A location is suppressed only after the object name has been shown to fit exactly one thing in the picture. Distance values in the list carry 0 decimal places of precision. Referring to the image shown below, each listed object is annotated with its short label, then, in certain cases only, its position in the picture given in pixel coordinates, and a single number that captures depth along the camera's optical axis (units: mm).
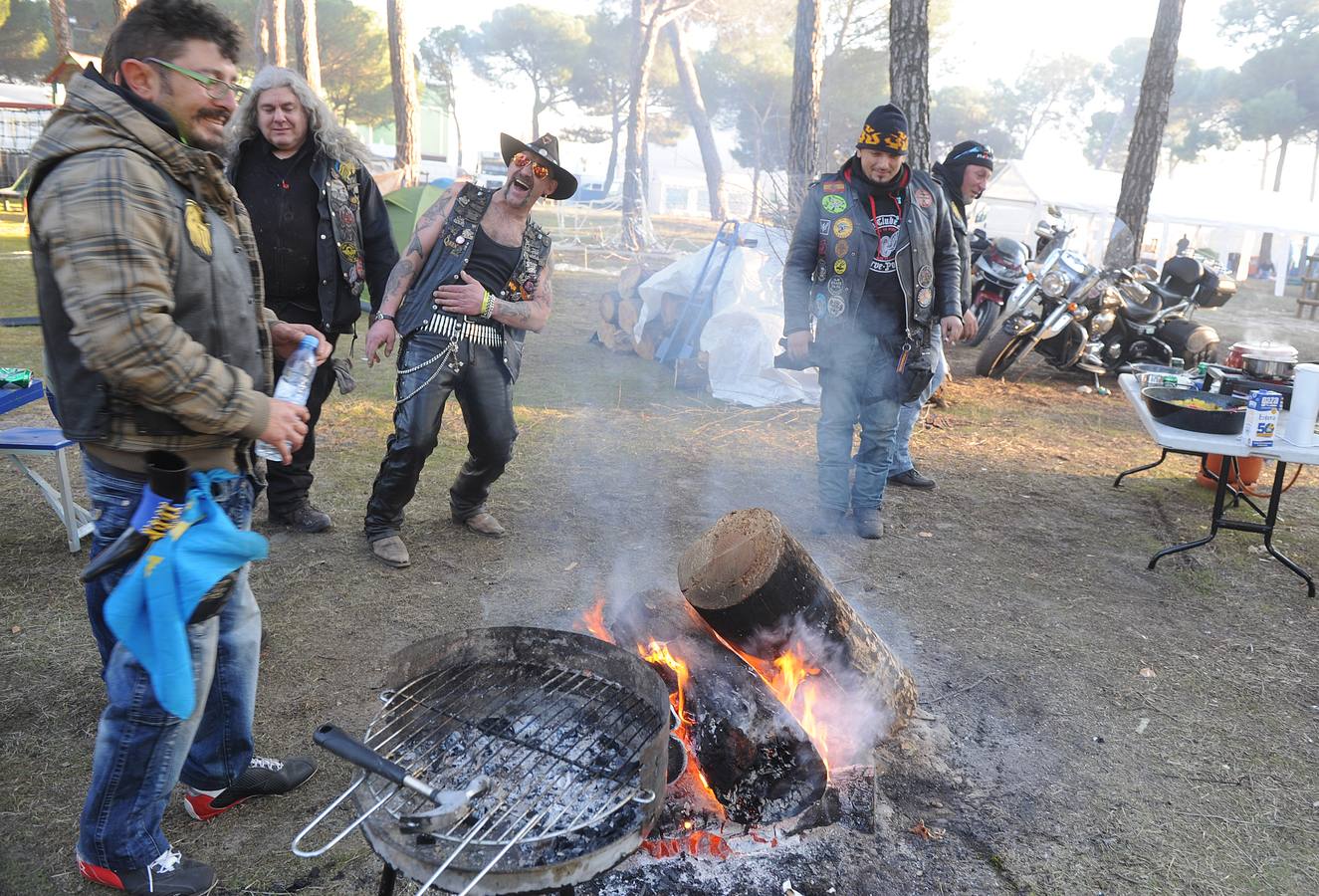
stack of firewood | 9023
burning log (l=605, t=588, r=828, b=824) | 2541
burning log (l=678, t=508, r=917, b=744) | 2789
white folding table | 4039
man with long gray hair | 3875
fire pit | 1708
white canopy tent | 21516
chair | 3822
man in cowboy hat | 3916
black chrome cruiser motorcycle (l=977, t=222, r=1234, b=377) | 9102
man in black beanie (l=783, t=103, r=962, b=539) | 4586
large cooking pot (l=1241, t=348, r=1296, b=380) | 4637
